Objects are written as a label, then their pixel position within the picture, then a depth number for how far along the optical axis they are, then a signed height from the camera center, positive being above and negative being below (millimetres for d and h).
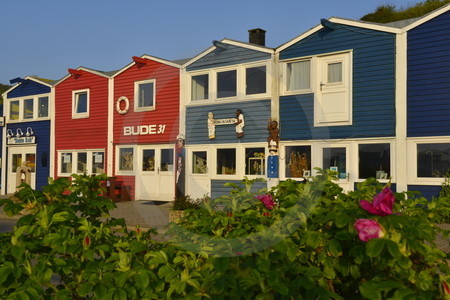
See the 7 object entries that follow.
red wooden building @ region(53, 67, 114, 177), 20125 +1849
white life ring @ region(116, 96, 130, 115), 19328 +2519
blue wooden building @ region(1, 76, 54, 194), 22234 +1442
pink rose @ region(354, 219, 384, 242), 1838 -285
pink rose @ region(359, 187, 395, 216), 1895 -183
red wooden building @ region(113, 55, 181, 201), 18125 +1541
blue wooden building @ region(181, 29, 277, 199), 15875 +1947
